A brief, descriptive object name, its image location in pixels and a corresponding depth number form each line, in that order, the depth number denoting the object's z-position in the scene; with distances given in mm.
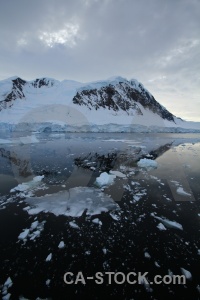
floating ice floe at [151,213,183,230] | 4070
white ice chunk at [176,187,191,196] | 5829
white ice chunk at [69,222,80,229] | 3990
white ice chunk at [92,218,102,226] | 4156
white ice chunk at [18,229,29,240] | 3628
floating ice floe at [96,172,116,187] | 6742
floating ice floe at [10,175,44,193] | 6048
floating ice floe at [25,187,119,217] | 4652
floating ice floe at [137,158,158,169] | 9500
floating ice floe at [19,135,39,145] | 19666
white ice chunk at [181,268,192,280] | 2824
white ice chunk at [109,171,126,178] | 7871
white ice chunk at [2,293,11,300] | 2475
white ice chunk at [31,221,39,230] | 3937
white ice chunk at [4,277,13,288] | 2641
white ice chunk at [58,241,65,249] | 3384
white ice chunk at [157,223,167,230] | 4020
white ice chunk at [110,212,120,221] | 4317
